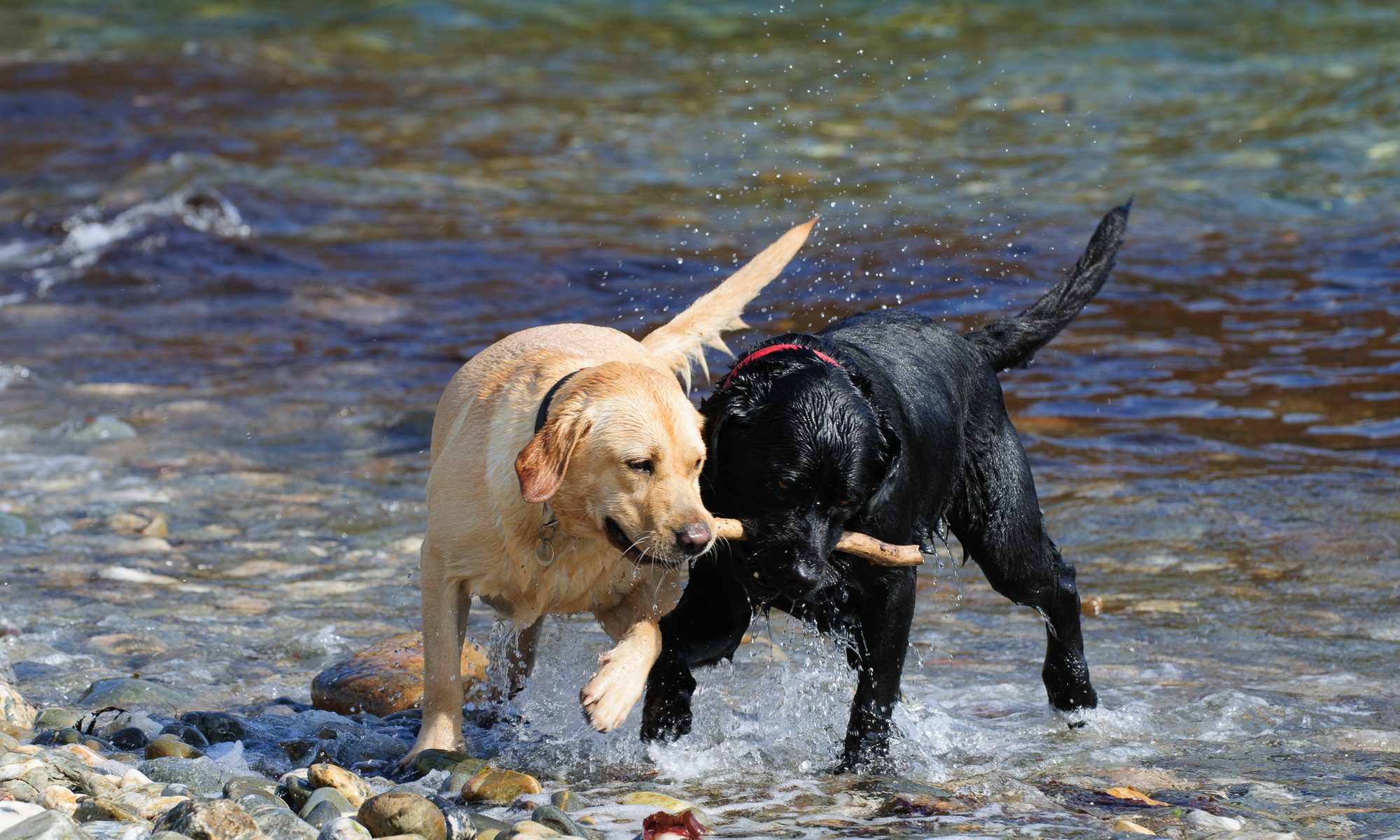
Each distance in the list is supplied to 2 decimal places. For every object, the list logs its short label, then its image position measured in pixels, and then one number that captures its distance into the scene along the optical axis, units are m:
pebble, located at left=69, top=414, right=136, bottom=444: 15.61
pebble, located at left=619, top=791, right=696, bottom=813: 7.63
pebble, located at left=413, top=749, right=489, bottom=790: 8.02
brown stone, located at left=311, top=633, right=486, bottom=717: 9.25
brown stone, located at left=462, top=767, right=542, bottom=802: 7.67
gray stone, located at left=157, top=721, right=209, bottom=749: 8.29
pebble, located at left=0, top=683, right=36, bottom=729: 8.22
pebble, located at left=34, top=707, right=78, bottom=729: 8.31
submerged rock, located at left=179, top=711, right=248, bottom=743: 8.42
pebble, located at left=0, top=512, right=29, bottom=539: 12.40
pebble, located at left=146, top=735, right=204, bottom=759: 7.91
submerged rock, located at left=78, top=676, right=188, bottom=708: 8.88
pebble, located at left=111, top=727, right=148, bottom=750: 8.15
